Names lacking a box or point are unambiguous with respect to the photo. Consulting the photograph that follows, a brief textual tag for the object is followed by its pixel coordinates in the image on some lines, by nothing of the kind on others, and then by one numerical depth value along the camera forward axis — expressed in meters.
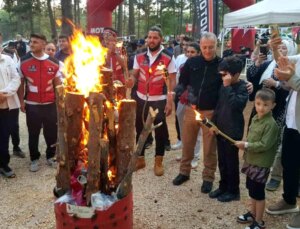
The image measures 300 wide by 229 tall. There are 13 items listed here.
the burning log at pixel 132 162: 2.34
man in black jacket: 3.42
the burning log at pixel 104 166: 2.38
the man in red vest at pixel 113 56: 4.36
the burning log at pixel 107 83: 2.72
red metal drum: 2.20
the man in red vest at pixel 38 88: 4.10
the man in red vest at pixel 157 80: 3.96
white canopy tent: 5.75
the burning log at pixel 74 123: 2.43
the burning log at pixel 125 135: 2.51
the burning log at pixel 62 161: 2.47
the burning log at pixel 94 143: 2.28
